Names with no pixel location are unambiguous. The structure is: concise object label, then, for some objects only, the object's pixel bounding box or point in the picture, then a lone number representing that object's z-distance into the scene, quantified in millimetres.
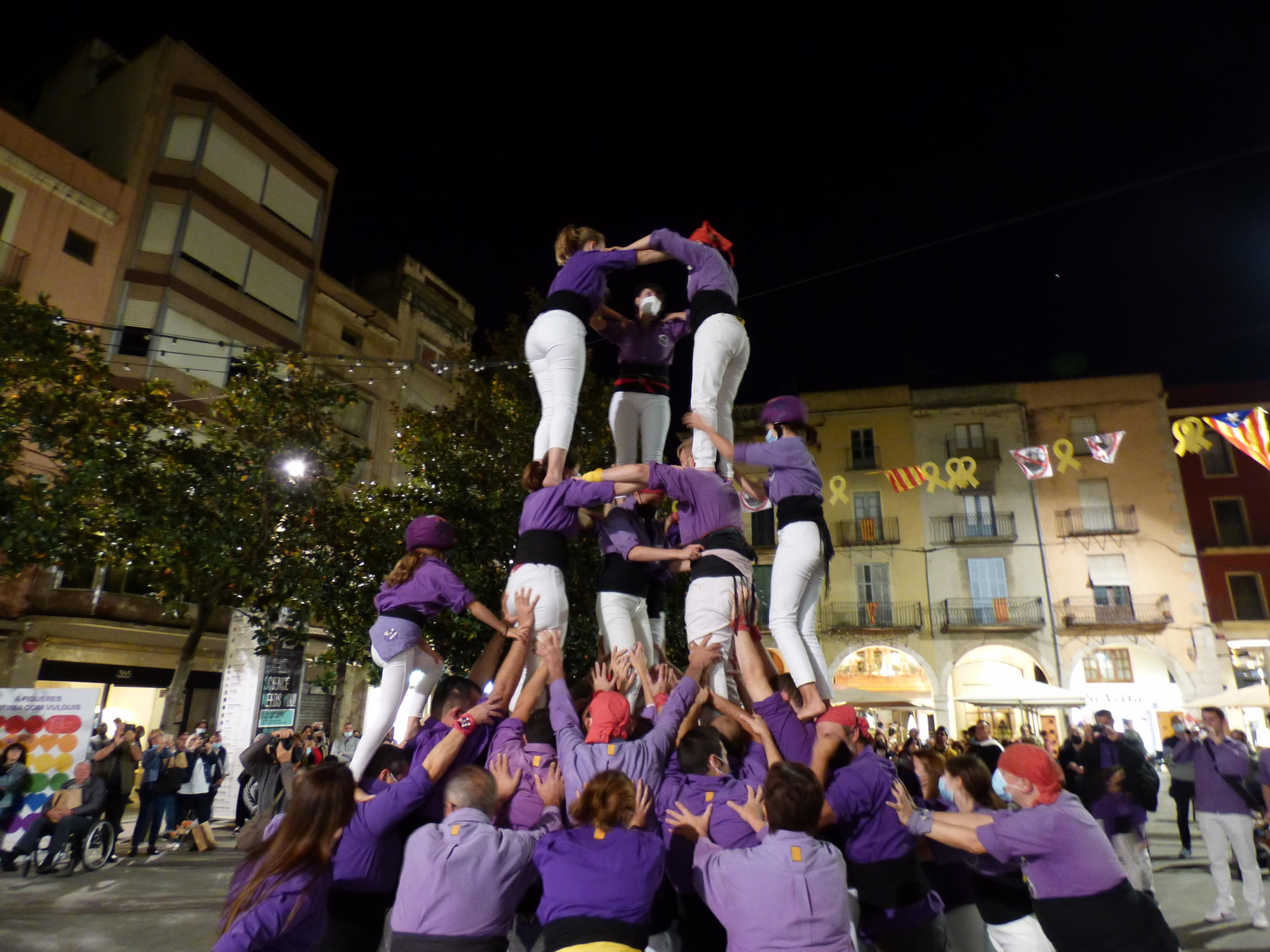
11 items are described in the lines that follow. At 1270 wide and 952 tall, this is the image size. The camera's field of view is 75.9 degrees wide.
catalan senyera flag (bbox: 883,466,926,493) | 22438
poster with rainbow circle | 10695
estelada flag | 15406
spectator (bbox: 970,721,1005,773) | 10953
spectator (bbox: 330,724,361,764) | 15889
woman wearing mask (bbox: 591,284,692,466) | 7543
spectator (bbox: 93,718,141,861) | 10680
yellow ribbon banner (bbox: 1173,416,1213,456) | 16422
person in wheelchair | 9547
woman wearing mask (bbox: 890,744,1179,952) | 3504
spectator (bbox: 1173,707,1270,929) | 8094
